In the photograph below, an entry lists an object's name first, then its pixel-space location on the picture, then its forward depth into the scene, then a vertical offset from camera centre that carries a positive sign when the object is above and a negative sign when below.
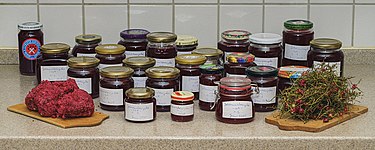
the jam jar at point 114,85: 1.99 -0.26
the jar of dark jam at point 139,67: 2.08 -0.22
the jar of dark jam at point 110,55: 2.15 -0.19
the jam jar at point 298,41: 2.28 -0.15
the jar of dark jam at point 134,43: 2.28 -0.16
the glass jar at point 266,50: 2.19 -0.18
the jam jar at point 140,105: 1.89 -0.30
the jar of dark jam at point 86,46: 2.27 -0.17
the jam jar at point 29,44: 2.40 -0.18
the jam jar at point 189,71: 2.07 -0.23
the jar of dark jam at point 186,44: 2.27 -0.16
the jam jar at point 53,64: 2.23 -0.22
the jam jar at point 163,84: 1.98 -0.25
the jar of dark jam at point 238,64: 2.09 -0.21
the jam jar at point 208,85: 2.00 -0.26
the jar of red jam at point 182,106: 1.91 -0.30
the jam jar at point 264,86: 1.99 -0.26
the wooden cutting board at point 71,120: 1.88 -0.34
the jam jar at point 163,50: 2.18 -0.18
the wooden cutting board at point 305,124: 1.84 -0.34
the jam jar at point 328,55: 2.13 -0.18
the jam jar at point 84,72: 2.08 -0.23
